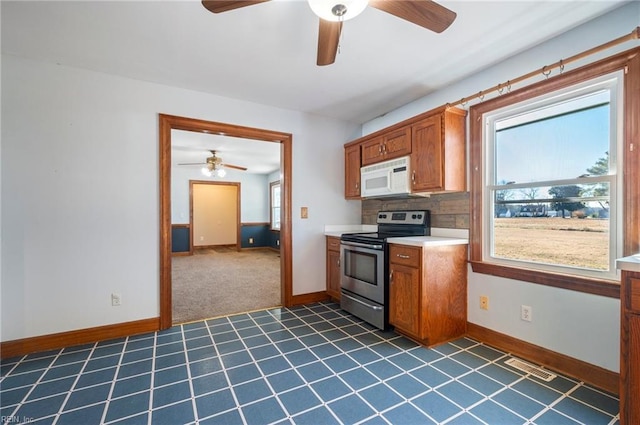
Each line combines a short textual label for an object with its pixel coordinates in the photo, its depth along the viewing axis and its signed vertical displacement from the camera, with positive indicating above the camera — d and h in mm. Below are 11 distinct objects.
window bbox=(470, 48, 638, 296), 1801 +217
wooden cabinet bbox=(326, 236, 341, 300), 3459 -720
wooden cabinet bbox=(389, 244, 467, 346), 2318 -719
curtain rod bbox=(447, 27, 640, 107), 1619 +1004
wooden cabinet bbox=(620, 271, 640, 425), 1287 -669
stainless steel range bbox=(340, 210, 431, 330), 2650 -563
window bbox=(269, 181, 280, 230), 8469 +224
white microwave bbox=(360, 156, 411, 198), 2857 +361
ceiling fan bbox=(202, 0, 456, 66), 1317 +1037
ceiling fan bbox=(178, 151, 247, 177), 5809 +1057
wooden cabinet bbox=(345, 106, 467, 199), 2502 +614
